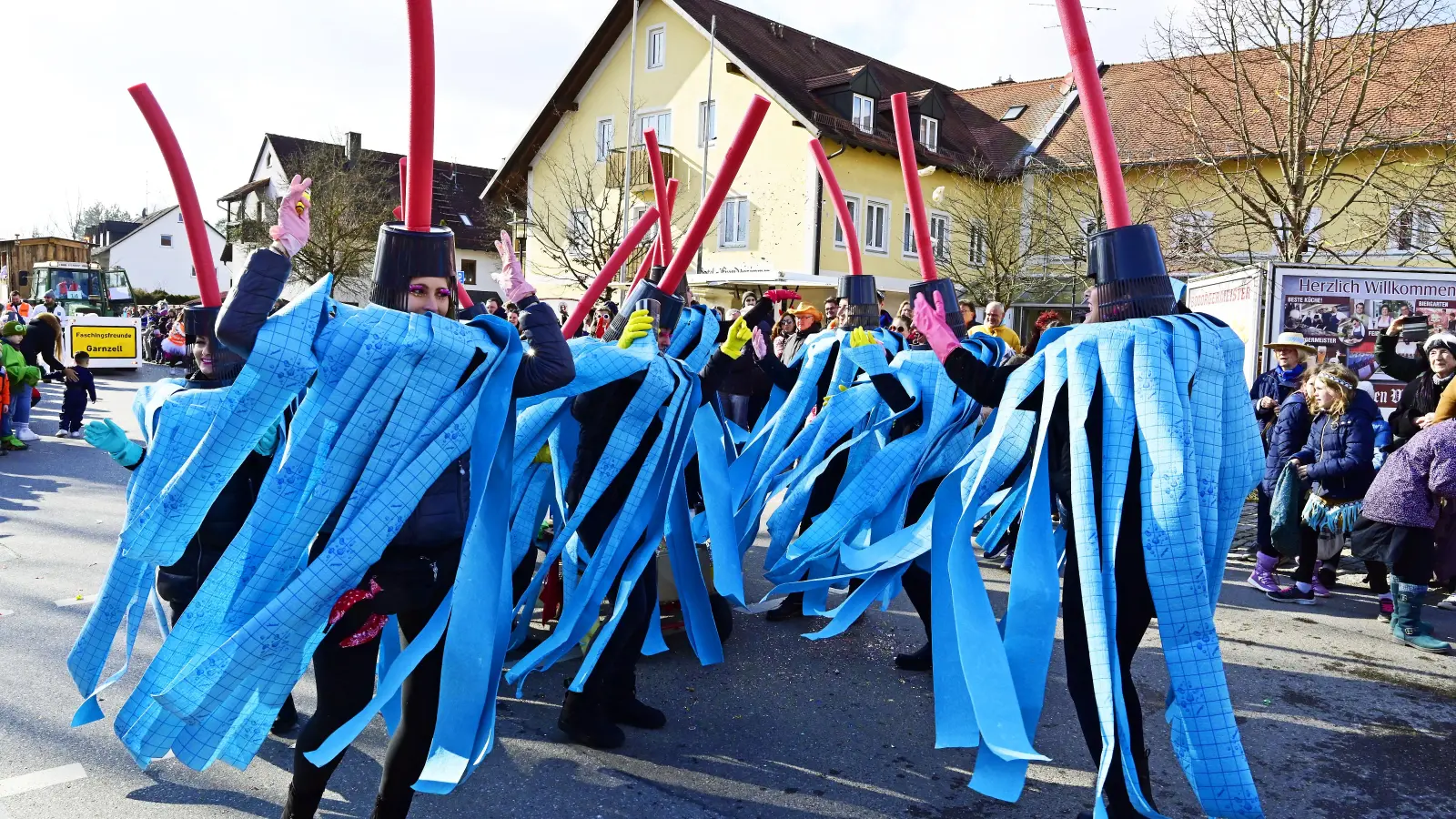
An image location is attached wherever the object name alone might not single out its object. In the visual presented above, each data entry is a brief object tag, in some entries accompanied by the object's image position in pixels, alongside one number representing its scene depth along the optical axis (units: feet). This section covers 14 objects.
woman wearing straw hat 23.43
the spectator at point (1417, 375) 19.17
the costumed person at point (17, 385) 34.19
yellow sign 64.39
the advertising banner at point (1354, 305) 28.73
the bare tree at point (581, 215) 75.10
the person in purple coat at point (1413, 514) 16.47
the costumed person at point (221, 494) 11.13
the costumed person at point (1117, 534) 8.43
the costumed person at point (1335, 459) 18.43
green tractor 72.64
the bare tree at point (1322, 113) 44.88
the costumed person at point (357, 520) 7.68
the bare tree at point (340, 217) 90.53
